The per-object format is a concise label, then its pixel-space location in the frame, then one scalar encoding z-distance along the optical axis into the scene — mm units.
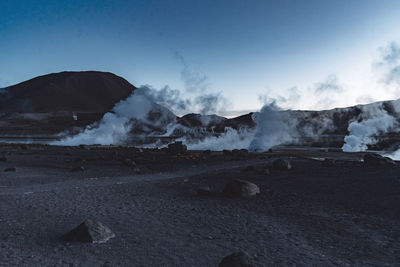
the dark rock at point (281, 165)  18047
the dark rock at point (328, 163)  19384
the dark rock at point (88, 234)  5930
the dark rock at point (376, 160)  19406
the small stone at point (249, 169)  17422
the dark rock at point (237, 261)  4414
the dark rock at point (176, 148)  30719
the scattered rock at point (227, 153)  29856
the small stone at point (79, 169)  17828
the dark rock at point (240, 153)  28844
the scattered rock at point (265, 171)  16277
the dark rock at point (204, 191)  10922
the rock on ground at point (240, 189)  10555
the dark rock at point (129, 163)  20628
